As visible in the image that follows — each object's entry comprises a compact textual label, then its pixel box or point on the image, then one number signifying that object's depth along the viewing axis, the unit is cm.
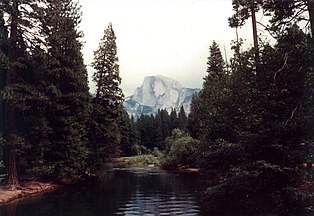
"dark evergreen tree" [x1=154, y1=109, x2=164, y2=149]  11153
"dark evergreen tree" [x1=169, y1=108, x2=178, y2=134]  12119
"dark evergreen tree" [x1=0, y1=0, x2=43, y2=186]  2252
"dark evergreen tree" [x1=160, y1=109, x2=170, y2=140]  11726
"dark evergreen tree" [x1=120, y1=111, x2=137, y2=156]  9700
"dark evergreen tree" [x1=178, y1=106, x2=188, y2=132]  11856
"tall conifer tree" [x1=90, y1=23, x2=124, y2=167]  3775
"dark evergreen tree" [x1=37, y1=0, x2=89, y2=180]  2847
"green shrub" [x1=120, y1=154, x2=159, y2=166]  6861
